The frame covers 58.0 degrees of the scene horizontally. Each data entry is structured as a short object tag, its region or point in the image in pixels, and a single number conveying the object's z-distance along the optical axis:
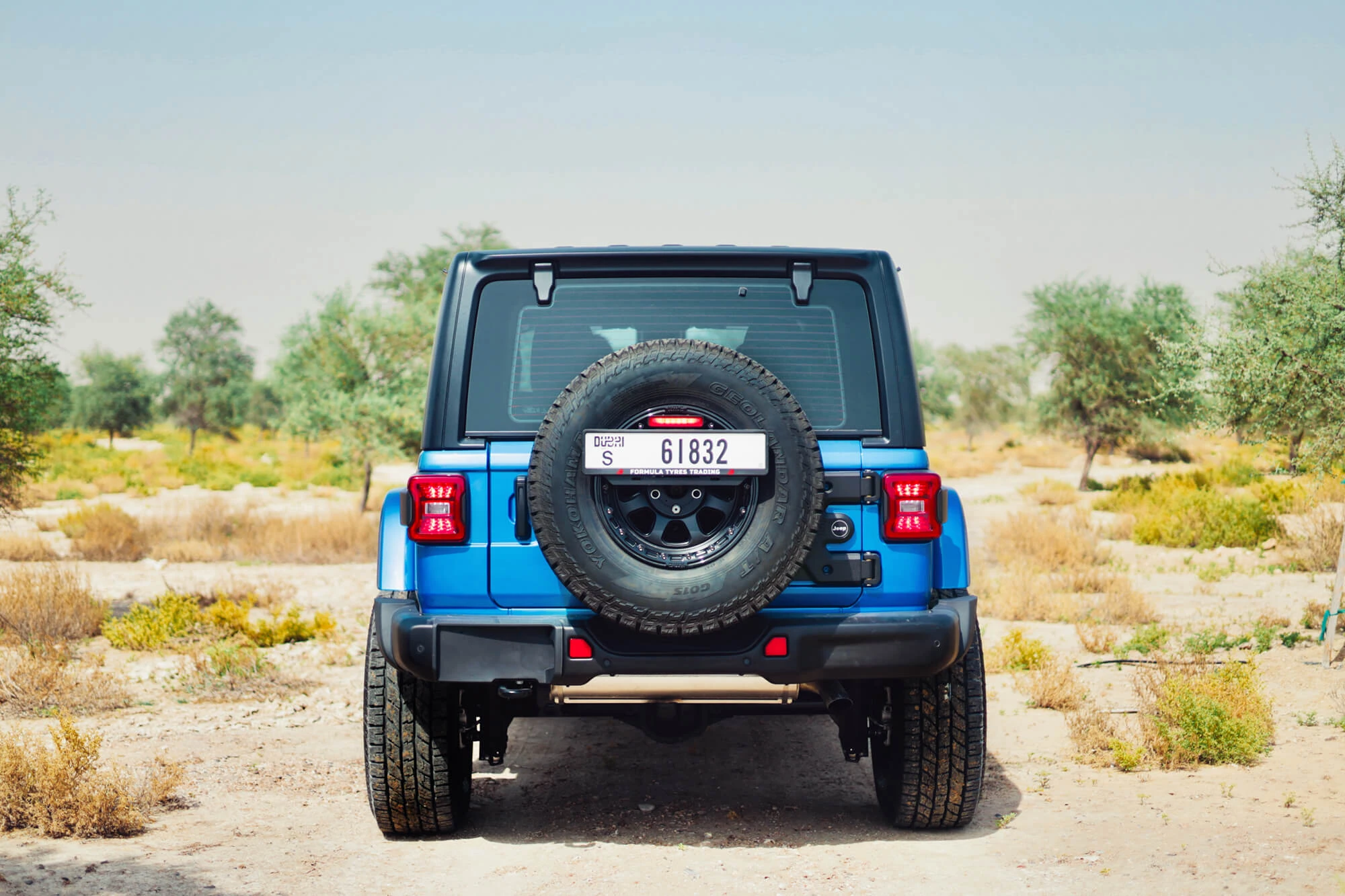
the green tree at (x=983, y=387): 65.06
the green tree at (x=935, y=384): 55.25
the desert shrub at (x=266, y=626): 10.73
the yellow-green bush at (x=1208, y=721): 6.25
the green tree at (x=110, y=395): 57.19
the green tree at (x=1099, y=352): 29.34
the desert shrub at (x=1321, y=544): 14.30
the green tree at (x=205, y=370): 65.88
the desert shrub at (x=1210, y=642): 9.41
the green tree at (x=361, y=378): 22.70
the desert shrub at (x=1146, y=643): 9.55
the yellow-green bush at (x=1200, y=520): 17.05
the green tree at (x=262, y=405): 68.56
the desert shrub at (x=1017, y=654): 9.09
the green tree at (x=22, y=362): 10.60
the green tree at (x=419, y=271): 37.81
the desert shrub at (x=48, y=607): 10.30
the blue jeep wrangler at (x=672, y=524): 4.09
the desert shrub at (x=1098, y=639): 9.89
